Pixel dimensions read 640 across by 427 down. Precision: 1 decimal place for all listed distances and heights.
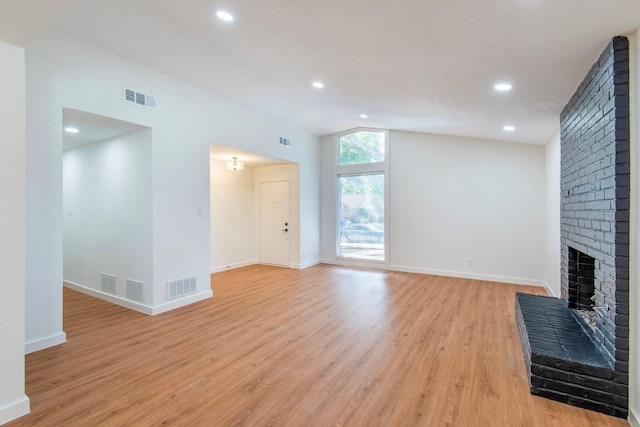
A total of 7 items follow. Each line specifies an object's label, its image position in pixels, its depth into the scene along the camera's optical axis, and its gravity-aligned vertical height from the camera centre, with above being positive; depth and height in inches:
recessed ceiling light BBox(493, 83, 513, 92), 120.2 +49.5
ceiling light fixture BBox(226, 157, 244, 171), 240.8 +37.5
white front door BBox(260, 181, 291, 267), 283.4 -11.4
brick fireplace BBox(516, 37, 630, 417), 78.5 -13.9
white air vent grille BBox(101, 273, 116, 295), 174.6 -41.6
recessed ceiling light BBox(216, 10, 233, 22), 104.9 +68.2
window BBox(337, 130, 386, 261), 277.1 +15.1
